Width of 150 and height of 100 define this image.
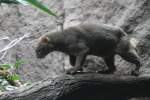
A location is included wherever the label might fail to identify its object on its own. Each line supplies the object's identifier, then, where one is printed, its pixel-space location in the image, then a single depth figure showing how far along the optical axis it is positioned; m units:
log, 5.43
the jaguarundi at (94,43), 6.19
